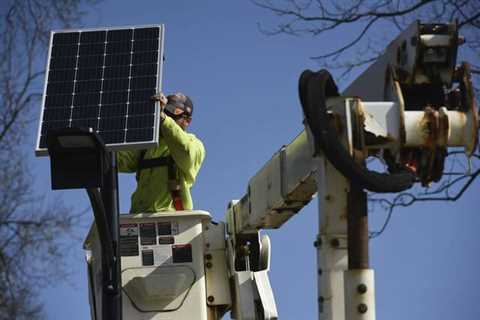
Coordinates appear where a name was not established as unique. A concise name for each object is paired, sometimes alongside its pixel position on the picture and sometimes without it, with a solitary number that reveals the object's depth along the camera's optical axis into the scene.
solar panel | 13.26
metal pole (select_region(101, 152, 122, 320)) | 13.50
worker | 14.47
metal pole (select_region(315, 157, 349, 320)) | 9.07
